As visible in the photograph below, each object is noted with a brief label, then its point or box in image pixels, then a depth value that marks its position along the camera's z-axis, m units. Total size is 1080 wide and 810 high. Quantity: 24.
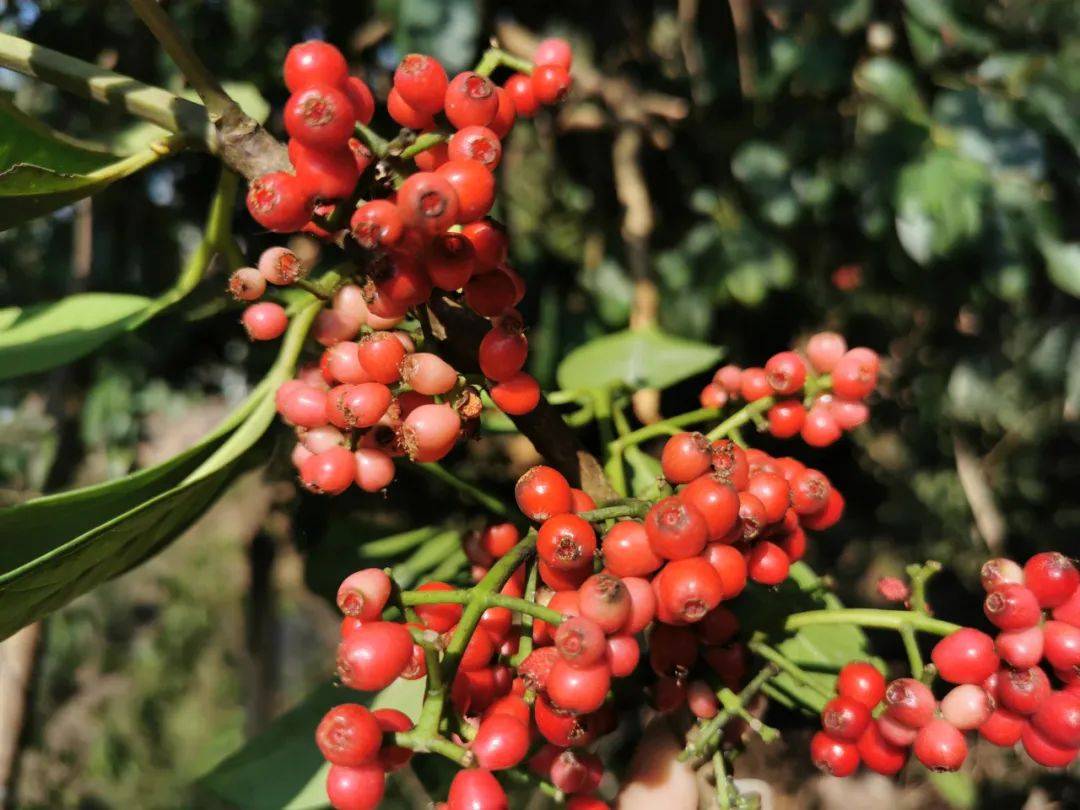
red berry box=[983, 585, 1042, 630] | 0.17
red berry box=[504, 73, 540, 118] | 0.19
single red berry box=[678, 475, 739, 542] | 0.16
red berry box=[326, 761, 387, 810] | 0.16
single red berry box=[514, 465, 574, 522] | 0.16
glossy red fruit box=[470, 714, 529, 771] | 0.16
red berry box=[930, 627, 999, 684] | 0.17
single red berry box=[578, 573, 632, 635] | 0.15
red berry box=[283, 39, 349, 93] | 0.16
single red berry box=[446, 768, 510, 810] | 0.16
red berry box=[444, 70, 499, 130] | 0.16
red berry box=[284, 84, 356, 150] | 0.15
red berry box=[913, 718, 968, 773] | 0.17
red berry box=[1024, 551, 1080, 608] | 0.17
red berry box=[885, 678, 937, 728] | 0.18
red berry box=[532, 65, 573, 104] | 0.18
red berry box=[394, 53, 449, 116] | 0.16
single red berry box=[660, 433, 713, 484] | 0.17
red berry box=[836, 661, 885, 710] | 0.18
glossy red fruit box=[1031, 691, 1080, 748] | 0.17
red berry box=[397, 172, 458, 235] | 0.15
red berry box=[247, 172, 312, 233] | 0.15
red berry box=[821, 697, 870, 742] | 0.18
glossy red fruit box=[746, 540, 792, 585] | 0.18
